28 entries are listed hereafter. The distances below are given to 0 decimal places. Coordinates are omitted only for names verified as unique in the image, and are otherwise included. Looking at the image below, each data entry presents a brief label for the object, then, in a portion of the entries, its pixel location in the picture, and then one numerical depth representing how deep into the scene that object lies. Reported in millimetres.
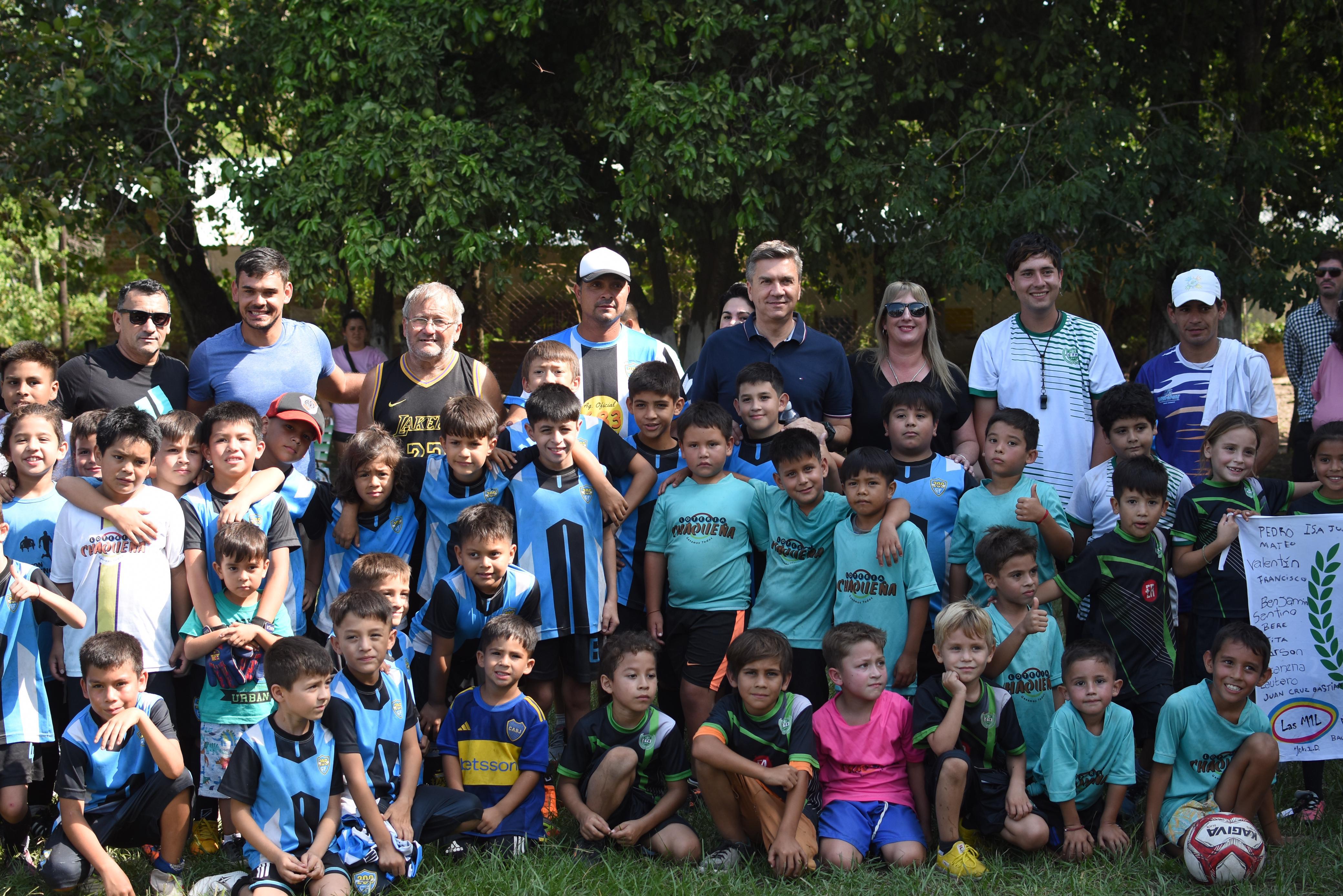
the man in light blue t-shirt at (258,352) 5102
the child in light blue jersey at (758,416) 4895
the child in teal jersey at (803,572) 4684
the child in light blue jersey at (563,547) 4754
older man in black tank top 5020
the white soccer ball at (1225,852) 3850
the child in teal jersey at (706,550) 4766
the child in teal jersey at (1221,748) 4180
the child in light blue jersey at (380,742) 4047
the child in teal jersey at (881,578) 4500
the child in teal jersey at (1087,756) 4191
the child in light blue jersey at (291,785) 3863
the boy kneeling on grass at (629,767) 4219
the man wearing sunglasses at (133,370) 5047
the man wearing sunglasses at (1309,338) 6664
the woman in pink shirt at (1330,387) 5641
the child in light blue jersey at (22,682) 4266
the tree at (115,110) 10148
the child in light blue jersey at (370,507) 4680
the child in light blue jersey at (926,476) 4809
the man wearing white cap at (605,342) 5297
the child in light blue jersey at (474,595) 4488
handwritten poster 4641
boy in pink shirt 4184
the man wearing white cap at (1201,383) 5109
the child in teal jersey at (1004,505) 4621
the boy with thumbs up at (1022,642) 4363
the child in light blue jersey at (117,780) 3965
